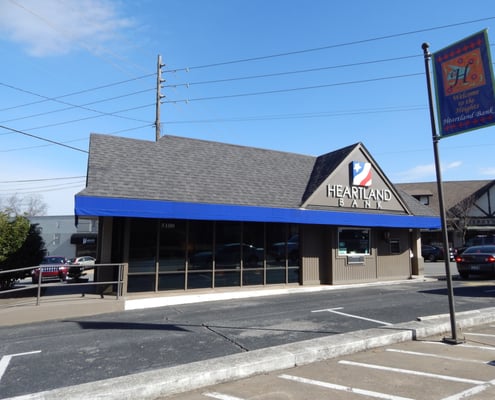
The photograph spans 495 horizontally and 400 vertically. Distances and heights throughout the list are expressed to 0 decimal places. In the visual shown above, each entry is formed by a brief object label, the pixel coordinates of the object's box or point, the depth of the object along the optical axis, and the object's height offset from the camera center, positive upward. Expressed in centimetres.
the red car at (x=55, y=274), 2261 -161
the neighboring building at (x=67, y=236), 4341 +148
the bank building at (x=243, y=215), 1166 +113
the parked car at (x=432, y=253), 3208 -28
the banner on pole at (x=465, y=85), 631 +292
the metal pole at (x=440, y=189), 677 +115
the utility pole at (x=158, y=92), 2484 +1066
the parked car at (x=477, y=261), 1669 -52
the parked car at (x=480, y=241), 3097 +77
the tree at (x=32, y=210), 7339 +791
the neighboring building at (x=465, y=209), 3947 +440
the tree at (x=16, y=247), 1273 +1
